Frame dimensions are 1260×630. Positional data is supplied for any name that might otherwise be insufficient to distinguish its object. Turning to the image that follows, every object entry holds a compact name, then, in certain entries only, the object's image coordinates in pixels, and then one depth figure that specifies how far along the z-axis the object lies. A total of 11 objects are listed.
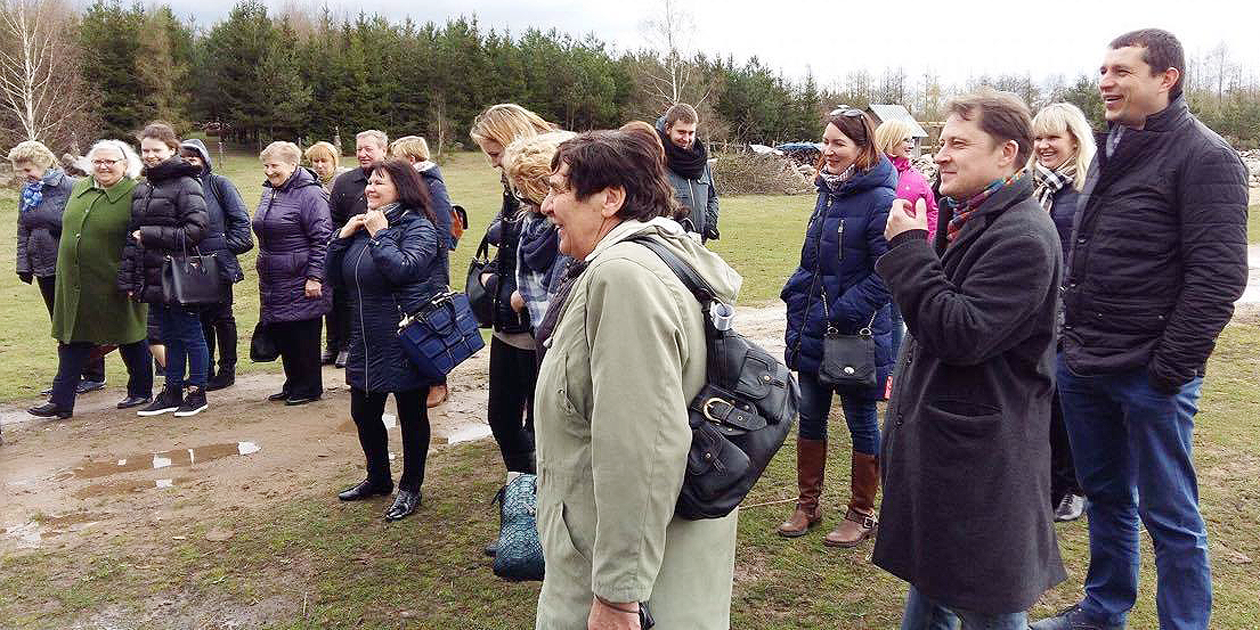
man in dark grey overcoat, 2.54
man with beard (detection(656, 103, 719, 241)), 6.55
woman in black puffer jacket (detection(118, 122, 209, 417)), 6.43
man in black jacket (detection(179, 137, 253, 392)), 6.89
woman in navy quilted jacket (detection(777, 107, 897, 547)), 4.16
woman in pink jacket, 5.63
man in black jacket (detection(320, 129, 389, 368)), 6.75
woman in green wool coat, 6.66
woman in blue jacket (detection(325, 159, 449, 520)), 4.54
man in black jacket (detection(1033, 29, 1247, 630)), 3.00
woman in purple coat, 6.81
